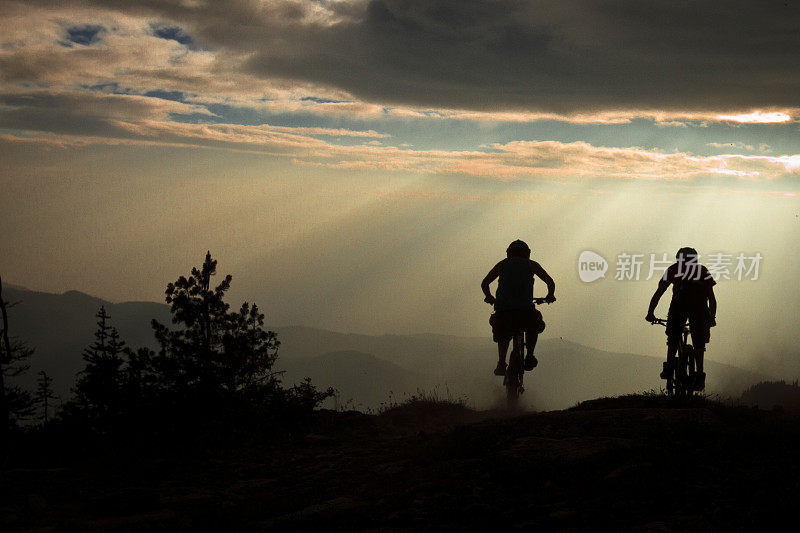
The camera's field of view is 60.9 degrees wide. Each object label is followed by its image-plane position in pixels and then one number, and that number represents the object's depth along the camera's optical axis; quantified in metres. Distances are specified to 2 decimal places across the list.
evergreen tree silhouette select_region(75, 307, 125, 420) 10.34
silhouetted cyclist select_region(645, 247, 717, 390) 10.92
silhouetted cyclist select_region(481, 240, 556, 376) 10.73
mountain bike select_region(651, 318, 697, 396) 11.04
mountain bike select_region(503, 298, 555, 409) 10.97
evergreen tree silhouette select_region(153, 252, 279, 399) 10.56
